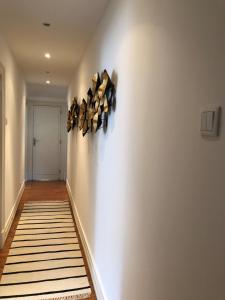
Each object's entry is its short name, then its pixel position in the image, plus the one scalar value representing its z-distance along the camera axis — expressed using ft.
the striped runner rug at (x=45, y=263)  6.89
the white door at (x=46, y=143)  23.13
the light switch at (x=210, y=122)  2.29
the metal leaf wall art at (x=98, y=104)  5.81
